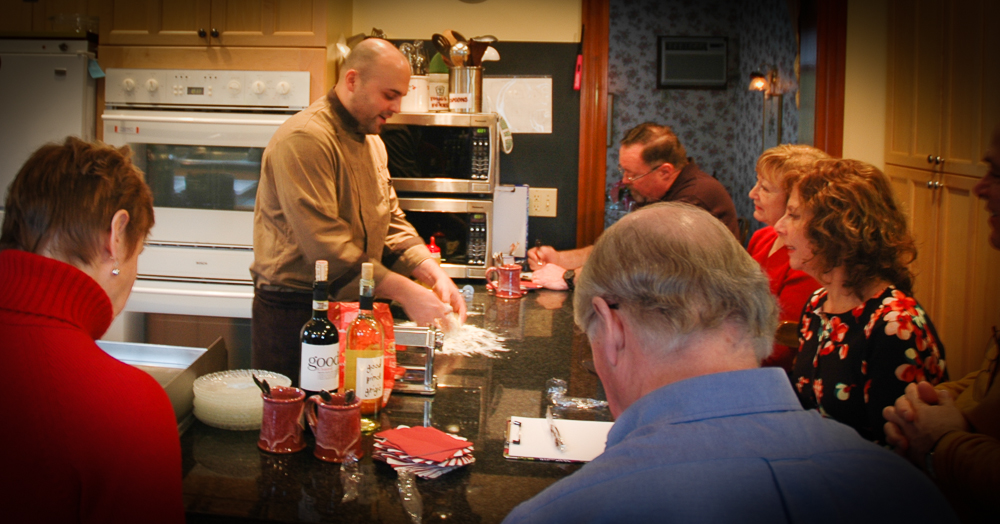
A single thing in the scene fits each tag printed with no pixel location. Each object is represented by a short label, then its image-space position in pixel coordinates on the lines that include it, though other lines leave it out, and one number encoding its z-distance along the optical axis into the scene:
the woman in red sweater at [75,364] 0.90
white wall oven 3.37
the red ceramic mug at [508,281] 3.15
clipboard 1.38
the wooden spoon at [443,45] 3.60
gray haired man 0.75
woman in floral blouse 1.46
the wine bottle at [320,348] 1.40
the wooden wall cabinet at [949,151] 2.18
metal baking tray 1.55
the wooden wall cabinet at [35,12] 3.51
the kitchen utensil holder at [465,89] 3.54
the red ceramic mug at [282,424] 1.32
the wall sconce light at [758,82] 3.77
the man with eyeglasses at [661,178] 3.14
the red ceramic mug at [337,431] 1.29
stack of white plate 1.43
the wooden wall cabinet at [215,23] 3.38
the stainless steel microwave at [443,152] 3.43
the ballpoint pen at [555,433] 1.42
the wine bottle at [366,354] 1.46
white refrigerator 3.42
